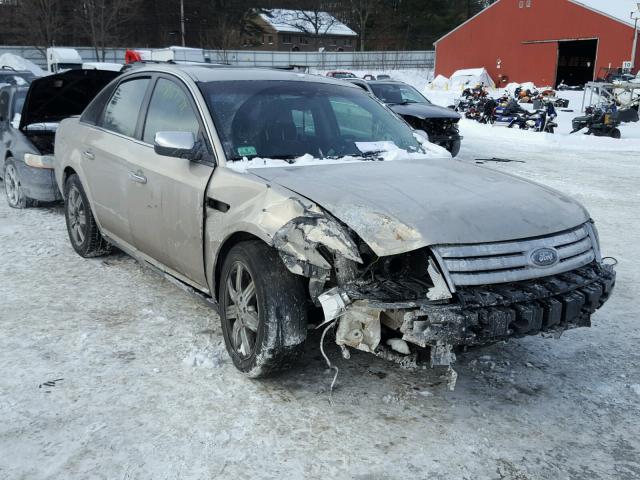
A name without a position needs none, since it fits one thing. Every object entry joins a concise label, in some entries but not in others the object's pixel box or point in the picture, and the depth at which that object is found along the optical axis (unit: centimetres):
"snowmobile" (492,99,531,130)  2031
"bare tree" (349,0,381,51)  6738
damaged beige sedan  303
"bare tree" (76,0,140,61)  4591
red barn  3562
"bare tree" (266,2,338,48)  7175
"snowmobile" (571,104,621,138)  1880
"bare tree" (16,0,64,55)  4412
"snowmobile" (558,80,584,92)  3685
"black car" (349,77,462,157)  1332
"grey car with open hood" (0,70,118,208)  760
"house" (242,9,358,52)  7150
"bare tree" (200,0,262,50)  6323
